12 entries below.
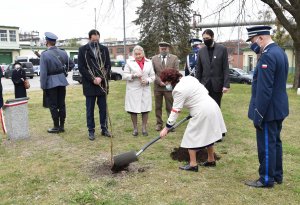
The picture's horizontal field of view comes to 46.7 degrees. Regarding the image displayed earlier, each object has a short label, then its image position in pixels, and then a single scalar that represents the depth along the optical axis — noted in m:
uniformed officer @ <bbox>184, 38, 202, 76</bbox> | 7.15
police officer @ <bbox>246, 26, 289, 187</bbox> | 3.76
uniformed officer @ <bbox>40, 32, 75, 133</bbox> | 6.56
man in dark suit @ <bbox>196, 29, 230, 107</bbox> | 6.00
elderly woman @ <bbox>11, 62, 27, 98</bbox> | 9.82
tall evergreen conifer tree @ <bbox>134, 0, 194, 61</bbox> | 29.22
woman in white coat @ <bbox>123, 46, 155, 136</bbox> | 6.49
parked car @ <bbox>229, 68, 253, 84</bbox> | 27.15
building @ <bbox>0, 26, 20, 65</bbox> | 52.97
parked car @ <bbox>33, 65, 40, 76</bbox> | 38.38
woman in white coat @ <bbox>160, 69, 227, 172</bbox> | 4.39
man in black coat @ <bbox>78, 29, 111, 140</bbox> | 6.07
